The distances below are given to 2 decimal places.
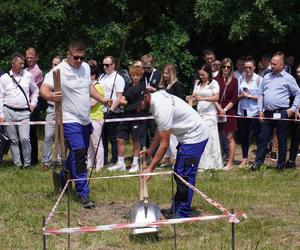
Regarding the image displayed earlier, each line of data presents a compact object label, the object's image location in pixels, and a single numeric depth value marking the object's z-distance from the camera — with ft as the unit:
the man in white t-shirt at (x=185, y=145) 24.70
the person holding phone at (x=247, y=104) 38.78
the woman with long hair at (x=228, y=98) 38.22
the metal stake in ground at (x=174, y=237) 21.40
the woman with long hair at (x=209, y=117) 36.70
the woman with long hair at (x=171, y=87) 29.68
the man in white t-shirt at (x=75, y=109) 27.53
